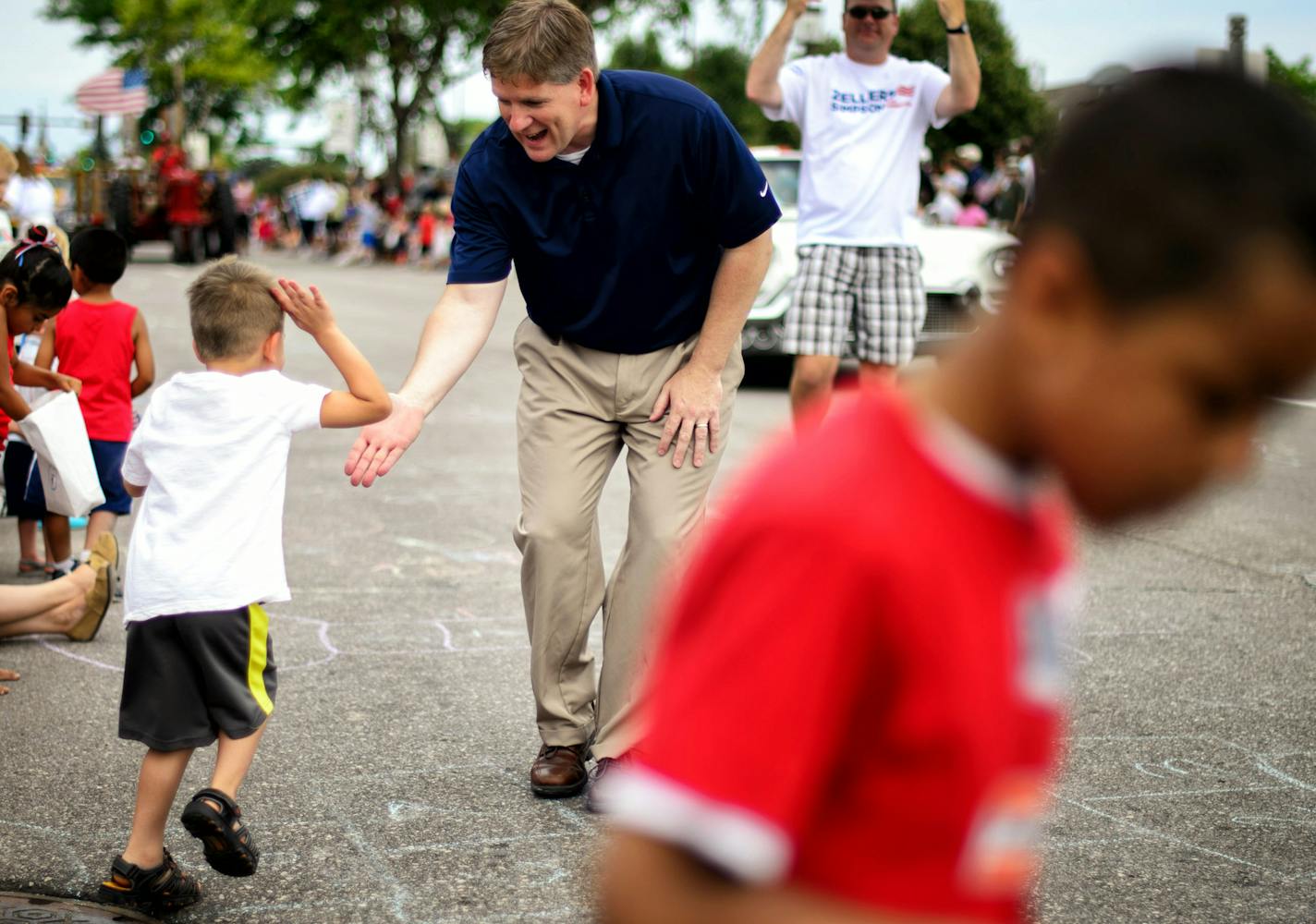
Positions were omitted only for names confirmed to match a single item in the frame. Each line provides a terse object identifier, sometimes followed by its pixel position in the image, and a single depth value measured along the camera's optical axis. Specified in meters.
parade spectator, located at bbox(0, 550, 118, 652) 4.80
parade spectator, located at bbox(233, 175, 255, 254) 31.09
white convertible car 11.07
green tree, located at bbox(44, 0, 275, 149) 62.09
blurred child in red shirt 1.02
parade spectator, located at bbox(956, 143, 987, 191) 24.28
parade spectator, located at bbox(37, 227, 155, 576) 5.54
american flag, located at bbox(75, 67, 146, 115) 29.94
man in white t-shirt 6.39
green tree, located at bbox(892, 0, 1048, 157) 44.94
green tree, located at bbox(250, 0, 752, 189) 41.22
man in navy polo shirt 3.67
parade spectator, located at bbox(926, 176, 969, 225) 20.95
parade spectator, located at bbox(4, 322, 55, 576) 5.46
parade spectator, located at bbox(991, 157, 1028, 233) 14.61
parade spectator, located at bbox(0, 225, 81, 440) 5.05
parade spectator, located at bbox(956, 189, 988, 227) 21.42
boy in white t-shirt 2.98
